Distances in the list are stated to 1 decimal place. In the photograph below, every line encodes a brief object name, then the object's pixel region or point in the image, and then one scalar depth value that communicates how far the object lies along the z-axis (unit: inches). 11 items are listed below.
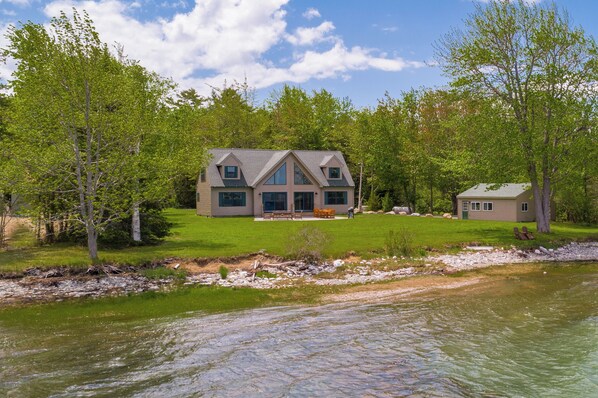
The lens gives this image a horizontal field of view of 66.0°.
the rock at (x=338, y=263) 747.4
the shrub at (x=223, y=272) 670.5
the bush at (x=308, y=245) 758.5
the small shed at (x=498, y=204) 1381.6
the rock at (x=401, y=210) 1811.0
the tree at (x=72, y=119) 676.1
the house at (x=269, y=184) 1612.9
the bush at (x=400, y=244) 835.3
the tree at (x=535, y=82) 1047.6
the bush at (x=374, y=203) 1981.9
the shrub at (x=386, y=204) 1925.4
